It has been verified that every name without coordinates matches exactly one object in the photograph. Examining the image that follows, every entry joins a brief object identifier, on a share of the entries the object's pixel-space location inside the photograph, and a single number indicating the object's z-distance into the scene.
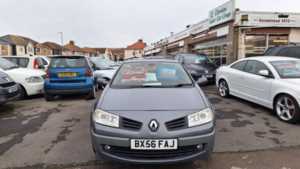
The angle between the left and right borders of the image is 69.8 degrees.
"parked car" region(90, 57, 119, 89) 9.18
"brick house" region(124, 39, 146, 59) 75.09
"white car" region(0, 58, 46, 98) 7.11
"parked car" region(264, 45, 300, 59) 7.66
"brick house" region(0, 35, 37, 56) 43.50
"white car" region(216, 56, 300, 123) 4.61
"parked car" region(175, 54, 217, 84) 9.66
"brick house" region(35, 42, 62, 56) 57.28
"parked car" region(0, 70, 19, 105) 5.45
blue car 6.79
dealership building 12.26
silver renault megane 2.43
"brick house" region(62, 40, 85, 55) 72.26
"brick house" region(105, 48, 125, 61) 87.44
